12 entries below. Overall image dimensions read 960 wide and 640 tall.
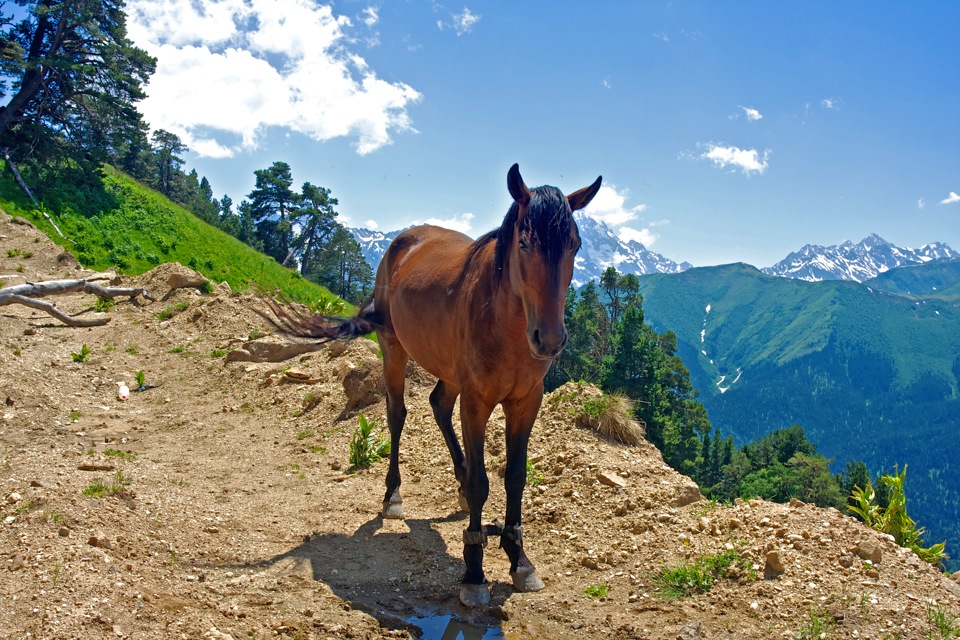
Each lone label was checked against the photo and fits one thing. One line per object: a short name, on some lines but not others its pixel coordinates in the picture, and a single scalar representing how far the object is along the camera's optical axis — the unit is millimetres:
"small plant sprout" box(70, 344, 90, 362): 11594
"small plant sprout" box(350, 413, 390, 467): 7523
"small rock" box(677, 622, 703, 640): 3609
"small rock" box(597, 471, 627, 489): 5781
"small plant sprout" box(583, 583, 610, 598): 4379
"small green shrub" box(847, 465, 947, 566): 5234
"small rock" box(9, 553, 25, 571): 3344
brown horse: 3691
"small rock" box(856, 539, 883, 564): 4102
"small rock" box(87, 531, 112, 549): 3811
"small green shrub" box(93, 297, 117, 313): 15886
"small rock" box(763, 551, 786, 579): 4121
